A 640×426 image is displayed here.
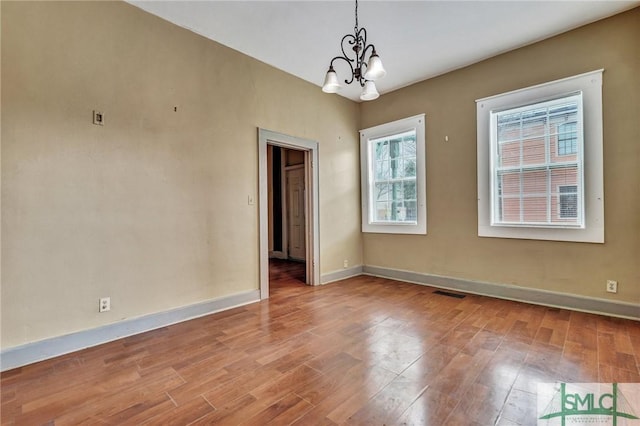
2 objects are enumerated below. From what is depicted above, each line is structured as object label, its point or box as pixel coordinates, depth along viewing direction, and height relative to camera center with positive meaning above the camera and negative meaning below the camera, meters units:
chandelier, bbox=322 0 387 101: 2.24 +1.09
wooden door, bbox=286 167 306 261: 6.89 -0.08
